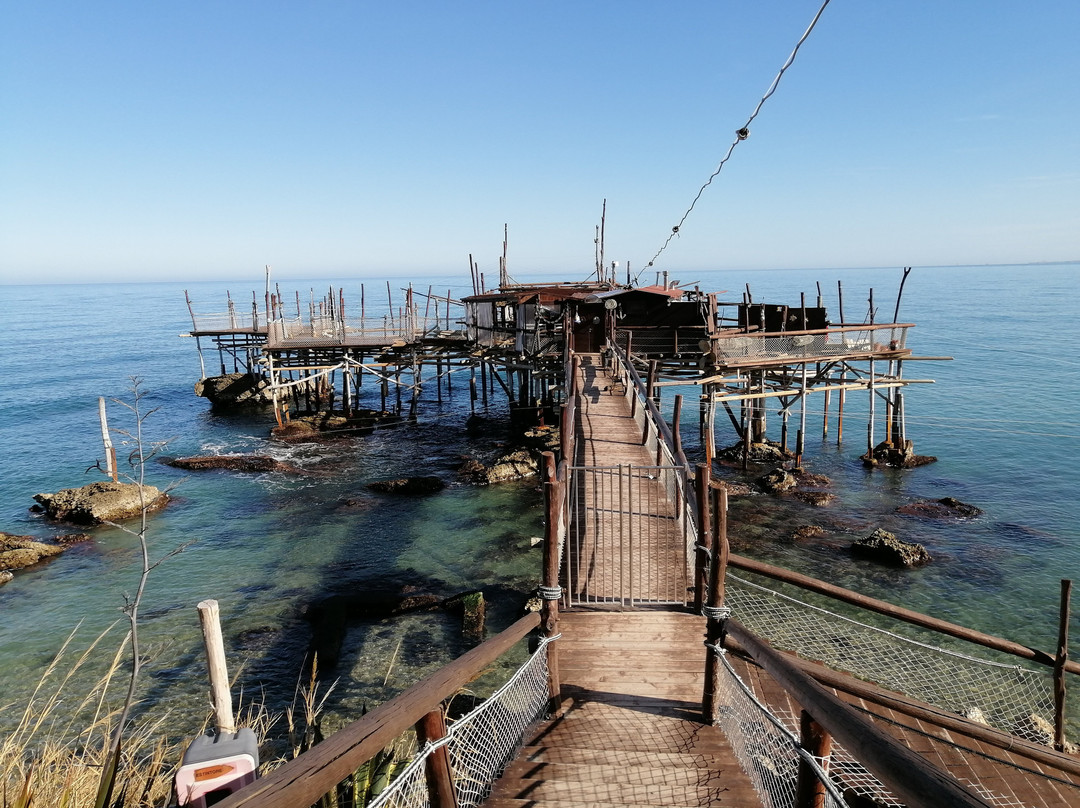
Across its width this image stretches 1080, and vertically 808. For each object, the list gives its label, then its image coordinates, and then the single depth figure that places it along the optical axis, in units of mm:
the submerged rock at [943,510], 19531
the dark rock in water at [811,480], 22264
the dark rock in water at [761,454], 25438
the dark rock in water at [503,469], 22781
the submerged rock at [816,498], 20391
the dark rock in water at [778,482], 21375
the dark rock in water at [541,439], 25438
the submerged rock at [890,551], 16016
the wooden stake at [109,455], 22156
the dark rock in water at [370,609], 13180
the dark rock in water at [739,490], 21078
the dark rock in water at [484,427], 30828
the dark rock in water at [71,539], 18328
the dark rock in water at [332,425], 29922
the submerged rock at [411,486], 21969
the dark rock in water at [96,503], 19797
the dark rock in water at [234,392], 37375
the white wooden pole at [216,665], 4547
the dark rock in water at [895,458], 24662
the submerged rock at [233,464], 24781
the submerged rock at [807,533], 17734
